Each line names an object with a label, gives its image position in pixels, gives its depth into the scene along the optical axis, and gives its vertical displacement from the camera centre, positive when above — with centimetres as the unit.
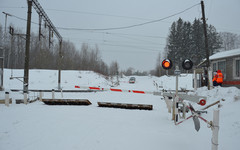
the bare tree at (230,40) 6057 +1747
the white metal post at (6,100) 754 -151
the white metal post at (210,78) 1173 -18
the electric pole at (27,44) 1052 +251
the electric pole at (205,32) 1300 +458
